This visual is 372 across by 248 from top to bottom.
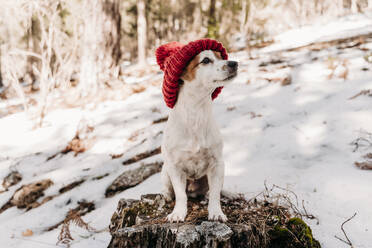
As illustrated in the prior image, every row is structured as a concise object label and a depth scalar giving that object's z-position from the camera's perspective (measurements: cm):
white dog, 198
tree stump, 177
